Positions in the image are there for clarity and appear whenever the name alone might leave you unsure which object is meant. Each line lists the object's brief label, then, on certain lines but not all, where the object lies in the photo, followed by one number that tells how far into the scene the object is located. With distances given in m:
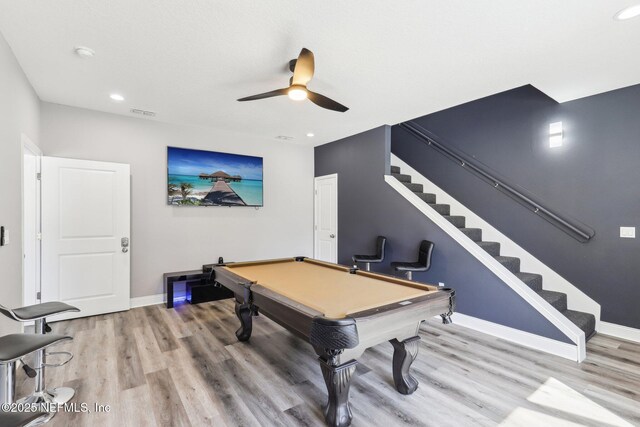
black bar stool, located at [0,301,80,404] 1.95
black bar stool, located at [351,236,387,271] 4.50
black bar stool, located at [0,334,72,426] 1.43
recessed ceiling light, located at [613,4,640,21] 2.00
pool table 1.68
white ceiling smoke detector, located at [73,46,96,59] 2.53
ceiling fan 2.36
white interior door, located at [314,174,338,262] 5.72
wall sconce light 3.69
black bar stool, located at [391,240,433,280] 3.82
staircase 3.27
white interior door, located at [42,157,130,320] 3.69
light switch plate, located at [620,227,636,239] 3.20
